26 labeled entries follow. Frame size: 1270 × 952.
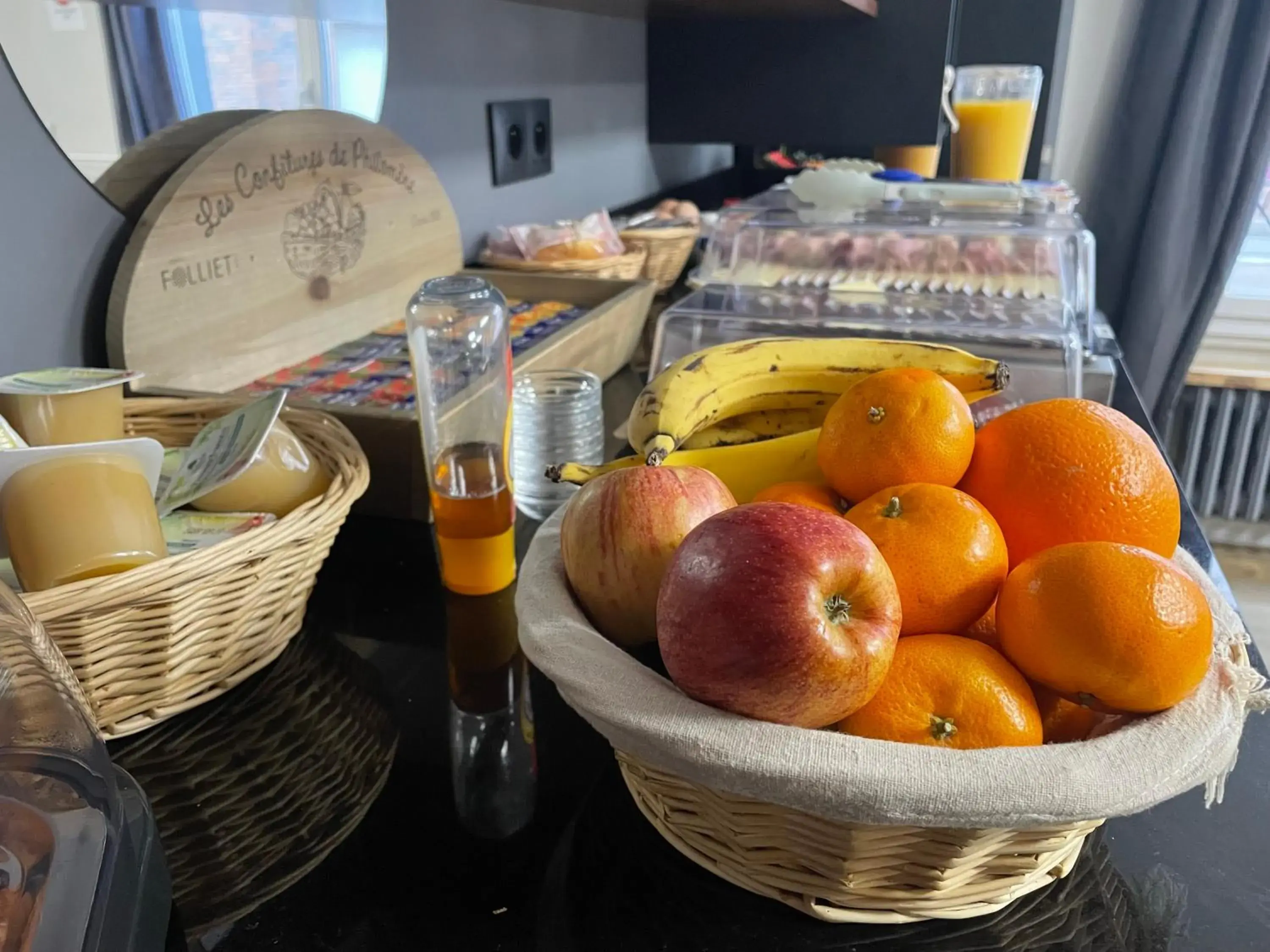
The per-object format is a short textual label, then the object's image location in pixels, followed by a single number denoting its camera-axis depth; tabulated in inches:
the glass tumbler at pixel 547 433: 33.3
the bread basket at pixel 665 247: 54.9
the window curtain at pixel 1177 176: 77.7
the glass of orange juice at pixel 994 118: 61.4
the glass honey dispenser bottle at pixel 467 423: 27.0
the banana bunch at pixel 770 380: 26.5
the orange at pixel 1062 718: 17.6
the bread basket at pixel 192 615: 18.2
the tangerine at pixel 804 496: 21.0
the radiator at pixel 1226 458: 86.3
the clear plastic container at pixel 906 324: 33.6
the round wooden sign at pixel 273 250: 30.7
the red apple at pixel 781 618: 14.7
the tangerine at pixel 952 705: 15.6
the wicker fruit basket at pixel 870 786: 13.5
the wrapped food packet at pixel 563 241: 49.9
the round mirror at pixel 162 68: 27.5
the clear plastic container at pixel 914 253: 41.4
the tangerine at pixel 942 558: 17.6
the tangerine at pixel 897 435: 20.3
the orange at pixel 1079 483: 19.1
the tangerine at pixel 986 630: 19.0
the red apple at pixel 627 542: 18.5
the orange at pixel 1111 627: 15.3
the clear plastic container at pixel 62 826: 12.7
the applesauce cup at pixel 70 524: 19.7
